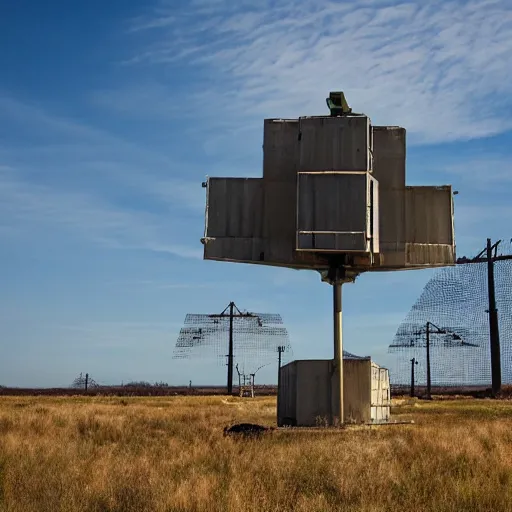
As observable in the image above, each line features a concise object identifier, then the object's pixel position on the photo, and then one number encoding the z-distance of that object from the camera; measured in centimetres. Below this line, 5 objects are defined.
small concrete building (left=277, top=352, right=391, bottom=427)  1864
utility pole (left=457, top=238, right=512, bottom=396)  4753
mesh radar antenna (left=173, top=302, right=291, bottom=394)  7169
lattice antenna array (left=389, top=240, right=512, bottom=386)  6612
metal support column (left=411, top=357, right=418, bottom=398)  7832
